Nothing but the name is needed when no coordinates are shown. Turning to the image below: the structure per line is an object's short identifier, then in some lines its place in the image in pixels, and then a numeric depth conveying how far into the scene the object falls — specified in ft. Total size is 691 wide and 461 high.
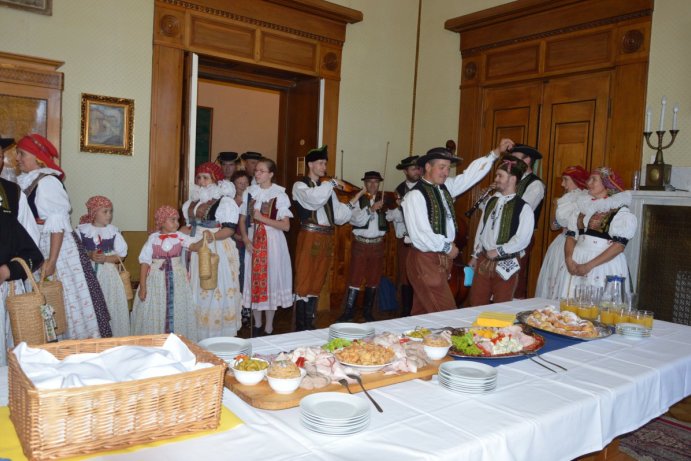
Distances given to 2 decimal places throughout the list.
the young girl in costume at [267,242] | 16.20
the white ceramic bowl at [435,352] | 6.18
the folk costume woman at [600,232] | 13.12
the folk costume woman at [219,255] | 14.95
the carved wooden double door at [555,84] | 17.15
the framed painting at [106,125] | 16.22
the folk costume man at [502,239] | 13.14
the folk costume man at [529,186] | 16.33
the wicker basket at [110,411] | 3.63
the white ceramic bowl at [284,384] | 4.87
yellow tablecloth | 3.79
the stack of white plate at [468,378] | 5.37
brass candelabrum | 15.67
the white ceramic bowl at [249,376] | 5.06
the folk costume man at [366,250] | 19.07
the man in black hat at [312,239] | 16.72
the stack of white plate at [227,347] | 5.92
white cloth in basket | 3.93
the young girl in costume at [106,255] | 13.62
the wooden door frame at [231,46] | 17.35
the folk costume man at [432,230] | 11.96
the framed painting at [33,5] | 14.74
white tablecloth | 4.14
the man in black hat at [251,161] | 19.92
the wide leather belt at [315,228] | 16.94
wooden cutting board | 4.79
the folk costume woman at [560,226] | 15.44
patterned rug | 9.47
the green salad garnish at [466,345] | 6.53
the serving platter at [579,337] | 7.75
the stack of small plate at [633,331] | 8.02
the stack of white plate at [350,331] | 6.91
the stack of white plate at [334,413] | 4.31
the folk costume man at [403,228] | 20.08
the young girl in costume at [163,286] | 13.89
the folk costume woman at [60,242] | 11.55
